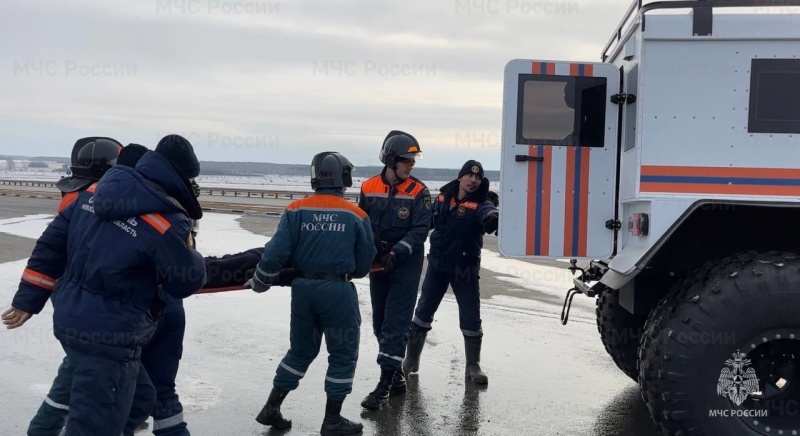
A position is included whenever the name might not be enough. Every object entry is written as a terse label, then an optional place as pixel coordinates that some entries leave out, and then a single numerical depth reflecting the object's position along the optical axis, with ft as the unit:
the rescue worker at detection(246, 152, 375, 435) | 14.65
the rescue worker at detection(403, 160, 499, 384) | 18.95
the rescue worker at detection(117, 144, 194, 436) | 12.30
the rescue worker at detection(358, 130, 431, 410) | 17.30
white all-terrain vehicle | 11.98
